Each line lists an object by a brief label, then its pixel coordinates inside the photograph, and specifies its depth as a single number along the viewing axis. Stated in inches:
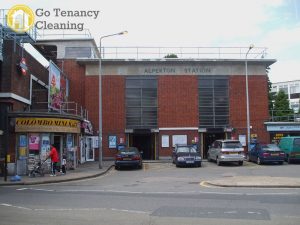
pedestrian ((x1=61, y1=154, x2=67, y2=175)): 942.4
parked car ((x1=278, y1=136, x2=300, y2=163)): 1205.7
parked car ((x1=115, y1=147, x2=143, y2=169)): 1101.1
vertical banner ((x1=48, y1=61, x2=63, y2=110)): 1158.0
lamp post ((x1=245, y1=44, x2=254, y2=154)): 1451.8
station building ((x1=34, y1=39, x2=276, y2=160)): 1517.0
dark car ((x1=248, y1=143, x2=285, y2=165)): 1173.7
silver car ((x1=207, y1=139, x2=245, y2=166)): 1153.4
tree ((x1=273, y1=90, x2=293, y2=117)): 2466.0
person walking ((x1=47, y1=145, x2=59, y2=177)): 904.9
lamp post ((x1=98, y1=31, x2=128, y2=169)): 1109.1
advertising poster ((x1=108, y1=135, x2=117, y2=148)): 1502.2
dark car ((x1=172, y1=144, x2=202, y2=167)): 1141.1
